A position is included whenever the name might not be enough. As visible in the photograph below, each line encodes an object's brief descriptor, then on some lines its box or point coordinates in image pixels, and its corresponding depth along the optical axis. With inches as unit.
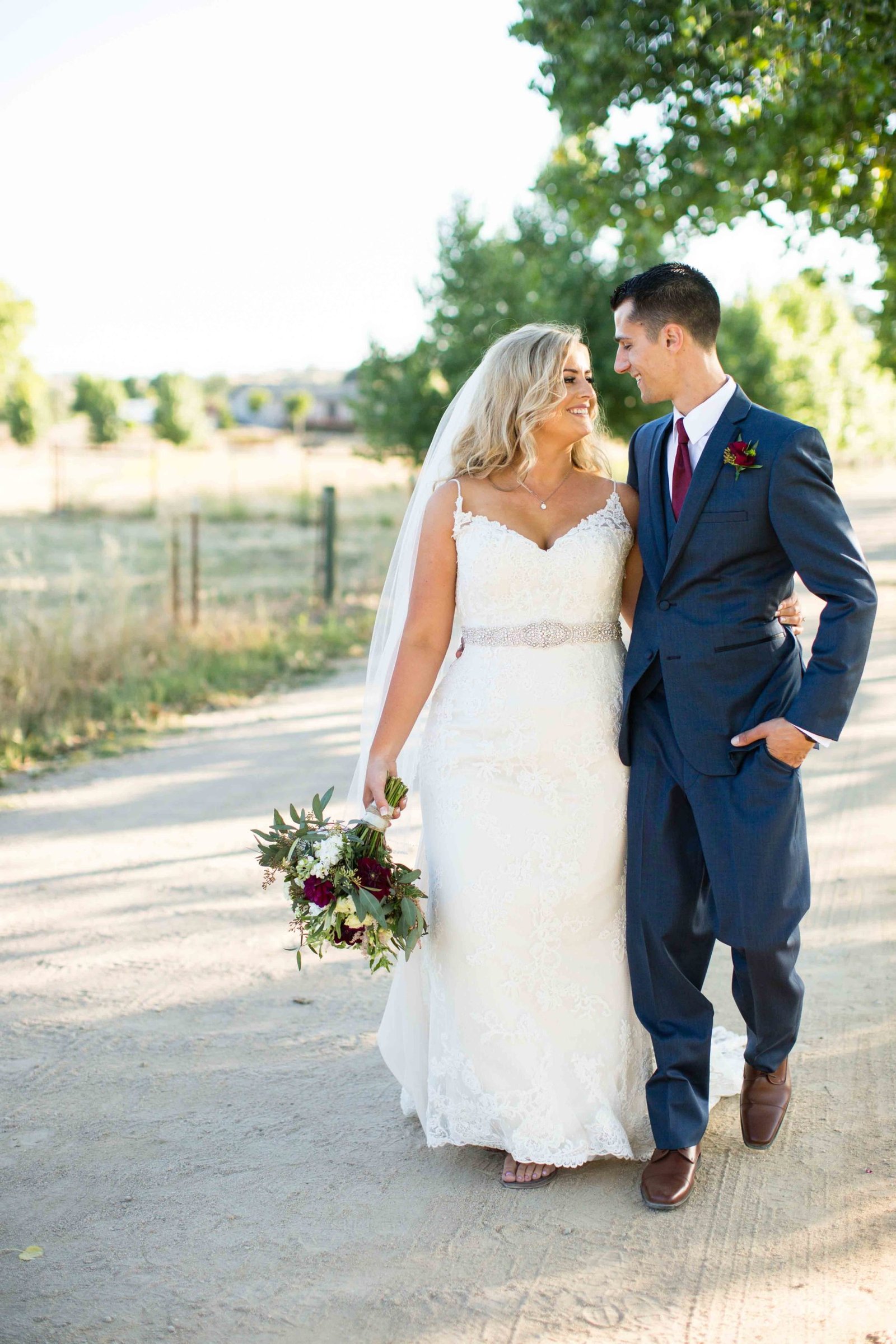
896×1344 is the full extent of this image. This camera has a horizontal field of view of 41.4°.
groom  117.0
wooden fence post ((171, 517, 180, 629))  451.2
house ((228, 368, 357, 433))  4343.0
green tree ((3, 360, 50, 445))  1979.6
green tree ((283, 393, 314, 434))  3806.6
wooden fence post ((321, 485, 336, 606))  552.1
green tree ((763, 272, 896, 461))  1595.7
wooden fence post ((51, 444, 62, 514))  1069.8
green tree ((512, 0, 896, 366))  284.0
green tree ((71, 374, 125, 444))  2518.5
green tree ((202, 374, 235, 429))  3754.9
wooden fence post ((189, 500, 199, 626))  460.1
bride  127.9
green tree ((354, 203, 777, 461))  683.4
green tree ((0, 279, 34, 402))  1308.3
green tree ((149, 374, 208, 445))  2480.3
